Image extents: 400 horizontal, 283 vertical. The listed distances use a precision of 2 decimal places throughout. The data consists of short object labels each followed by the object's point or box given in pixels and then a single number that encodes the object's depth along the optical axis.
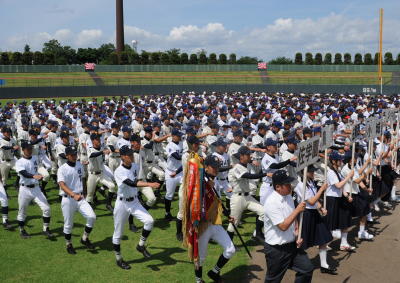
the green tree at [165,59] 88.94
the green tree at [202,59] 89.34
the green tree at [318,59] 87.19
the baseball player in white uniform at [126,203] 8.68
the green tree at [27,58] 82.99
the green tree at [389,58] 79.75
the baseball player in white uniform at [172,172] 11.49
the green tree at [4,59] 81.53
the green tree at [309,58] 87.31
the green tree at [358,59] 84.59
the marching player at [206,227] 7.47
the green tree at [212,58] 89.31
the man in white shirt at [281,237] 6.24
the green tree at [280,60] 115.05
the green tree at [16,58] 82.06
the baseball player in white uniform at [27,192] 10.34
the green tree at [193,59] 88.62
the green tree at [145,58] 88.16
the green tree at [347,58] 86.44
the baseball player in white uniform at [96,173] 12.34
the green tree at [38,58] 84.81
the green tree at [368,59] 82.12
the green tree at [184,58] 88.44
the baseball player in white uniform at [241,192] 9.17
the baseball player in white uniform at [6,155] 13.84
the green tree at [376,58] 80.23
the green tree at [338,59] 87.31
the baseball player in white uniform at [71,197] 9.38
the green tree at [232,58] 95.05
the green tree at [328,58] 87.50
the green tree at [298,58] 87.94
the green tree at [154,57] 89.06
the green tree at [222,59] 89.94
